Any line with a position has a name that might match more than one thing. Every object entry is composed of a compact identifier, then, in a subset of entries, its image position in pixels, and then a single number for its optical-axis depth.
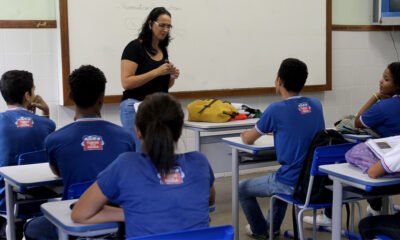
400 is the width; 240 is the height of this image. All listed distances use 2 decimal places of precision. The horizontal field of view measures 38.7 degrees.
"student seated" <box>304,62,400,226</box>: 3.65
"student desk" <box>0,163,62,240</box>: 2.61
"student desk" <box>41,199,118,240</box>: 1.97
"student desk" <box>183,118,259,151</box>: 4.29
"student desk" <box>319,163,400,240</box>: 2.61
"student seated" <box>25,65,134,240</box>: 2.48
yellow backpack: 4.43
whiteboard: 4.93
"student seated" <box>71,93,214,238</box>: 1.89
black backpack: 3.29
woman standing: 4.05
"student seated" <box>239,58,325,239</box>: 3.44
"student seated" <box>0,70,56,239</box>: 3.18
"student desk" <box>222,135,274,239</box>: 3.58
